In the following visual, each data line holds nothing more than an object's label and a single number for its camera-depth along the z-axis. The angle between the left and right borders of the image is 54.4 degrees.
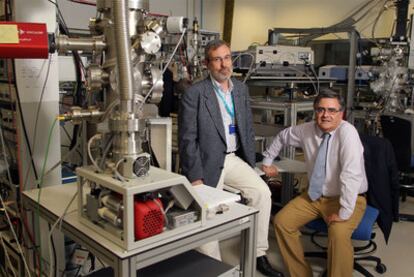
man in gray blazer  2.24
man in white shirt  2.10
